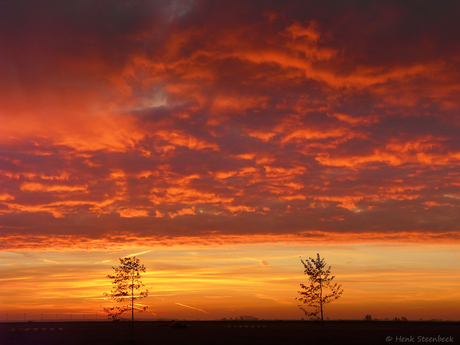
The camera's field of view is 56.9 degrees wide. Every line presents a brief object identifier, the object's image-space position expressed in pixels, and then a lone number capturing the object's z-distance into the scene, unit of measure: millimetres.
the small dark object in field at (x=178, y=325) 146750
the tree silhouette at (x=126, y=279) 88250
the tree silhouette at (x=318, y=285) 86750
